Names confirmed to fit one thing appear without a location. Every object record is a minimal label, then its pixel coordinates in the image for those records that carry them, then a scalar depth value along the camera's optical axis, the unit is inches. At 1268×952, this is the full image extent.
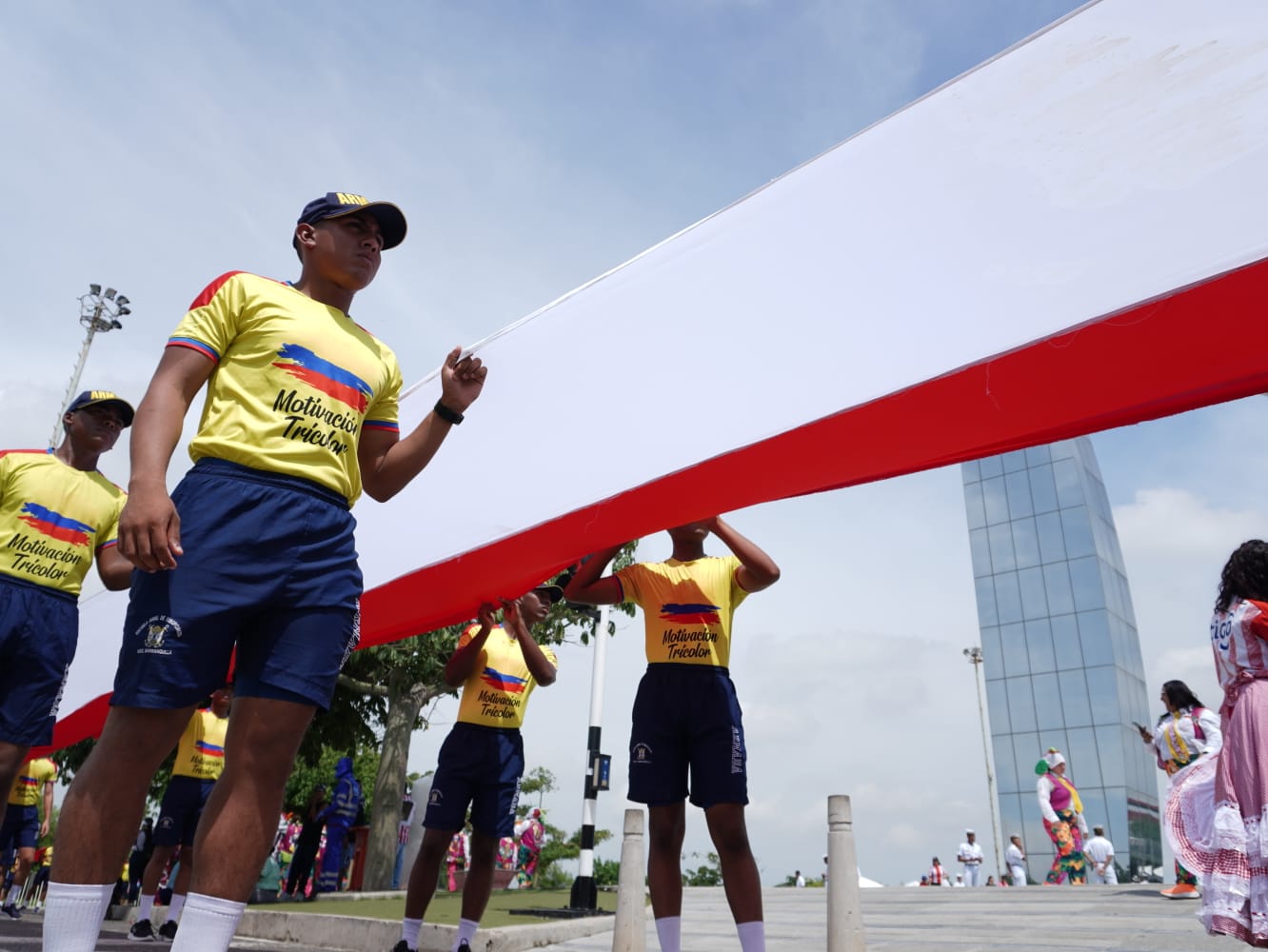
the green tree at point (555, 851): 963.6
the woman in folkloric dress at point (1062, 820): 613.6
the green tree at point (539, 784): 1667.1
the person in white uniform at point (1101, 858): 692.0
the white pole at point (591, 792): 382.6
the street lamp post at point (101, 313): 1058.1
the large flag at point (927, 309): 112.6
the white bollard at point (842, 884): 159.5
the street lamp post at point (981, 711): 1754.4
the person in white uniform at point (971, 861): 884.6
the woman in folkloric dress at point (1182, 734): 321.8
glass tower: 1359.5
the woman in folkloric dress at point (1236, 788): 147.0
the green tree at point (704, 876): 1027.4
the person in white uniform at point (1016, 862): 836.6
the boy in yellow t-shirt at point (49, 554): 161.3
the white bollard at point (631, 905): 193.0
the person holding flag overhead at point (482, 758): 214.4
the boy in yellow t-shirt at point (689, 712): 162.1
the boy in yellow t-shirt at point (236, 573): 85.7
